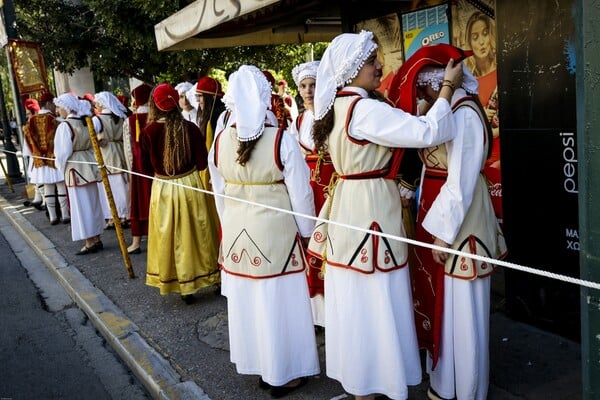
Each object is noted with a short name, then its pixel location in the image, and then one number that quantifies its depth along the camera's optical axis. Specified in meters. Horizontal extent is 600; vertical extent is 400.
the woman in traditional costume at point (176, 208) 5.04
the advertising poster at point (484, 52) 4.46
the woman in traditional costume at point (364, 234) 2.86
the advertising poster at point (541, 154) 3.56
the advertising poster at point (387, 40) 5.34
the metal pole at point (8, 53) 10.89
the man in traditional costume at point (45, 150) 9.20
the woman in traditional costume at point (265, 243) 3.34
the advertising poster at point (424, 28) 4.82
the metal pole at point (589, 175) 1.72
